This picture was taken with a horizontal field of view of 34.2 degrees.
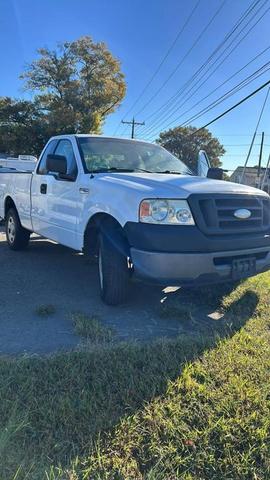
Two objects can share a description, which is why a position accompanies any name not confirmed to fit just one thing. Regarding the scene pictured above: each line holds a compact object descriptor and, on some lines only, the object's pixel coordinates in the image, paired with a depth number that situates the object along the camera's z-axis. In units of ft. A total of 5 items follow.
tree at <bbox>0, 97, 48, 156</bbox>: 121.39
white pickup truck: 12.64
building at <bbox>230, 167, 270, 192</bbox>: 184.28
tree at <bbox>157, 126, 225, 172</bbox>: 177.37
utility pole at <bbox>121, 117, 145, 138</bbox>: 149.16
